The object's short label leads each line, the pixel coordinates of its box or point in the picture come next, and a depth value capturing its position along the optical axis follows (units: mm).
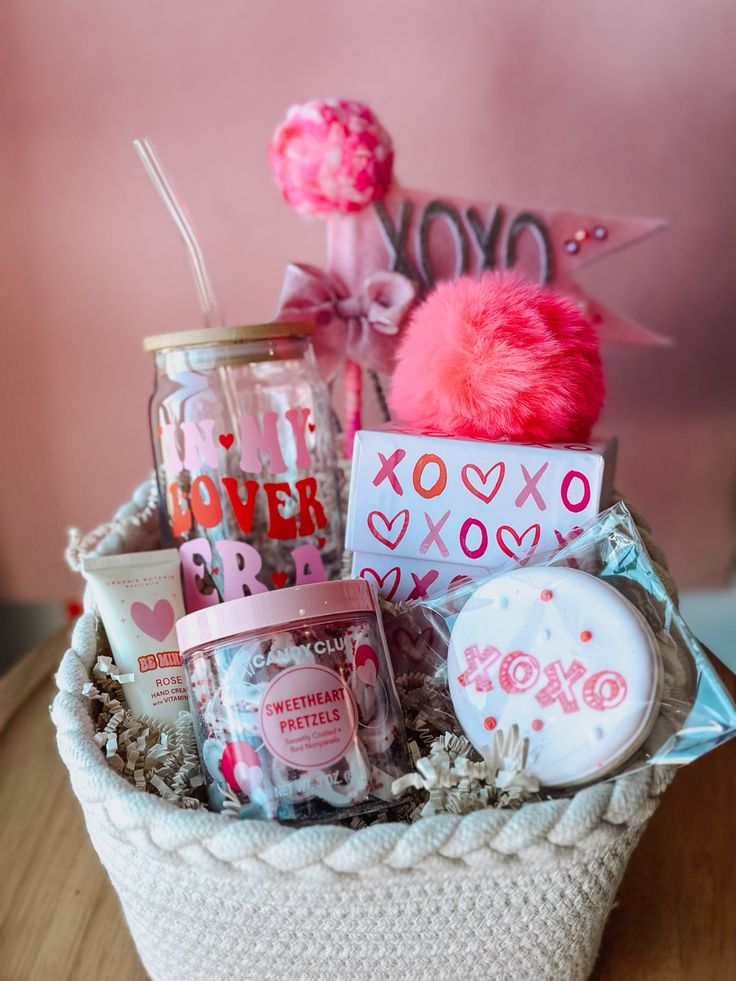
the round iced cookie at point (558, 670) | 407
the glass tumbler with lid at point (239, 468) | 621
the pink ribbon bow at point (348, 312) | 706
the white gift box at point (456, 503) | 510
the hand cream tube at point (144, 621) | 529
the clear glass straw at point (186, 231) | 638
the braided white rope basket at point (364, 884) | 363
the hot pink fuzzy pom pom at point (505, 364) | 528
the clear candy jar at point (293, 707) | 415
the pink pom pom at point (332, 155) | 667
